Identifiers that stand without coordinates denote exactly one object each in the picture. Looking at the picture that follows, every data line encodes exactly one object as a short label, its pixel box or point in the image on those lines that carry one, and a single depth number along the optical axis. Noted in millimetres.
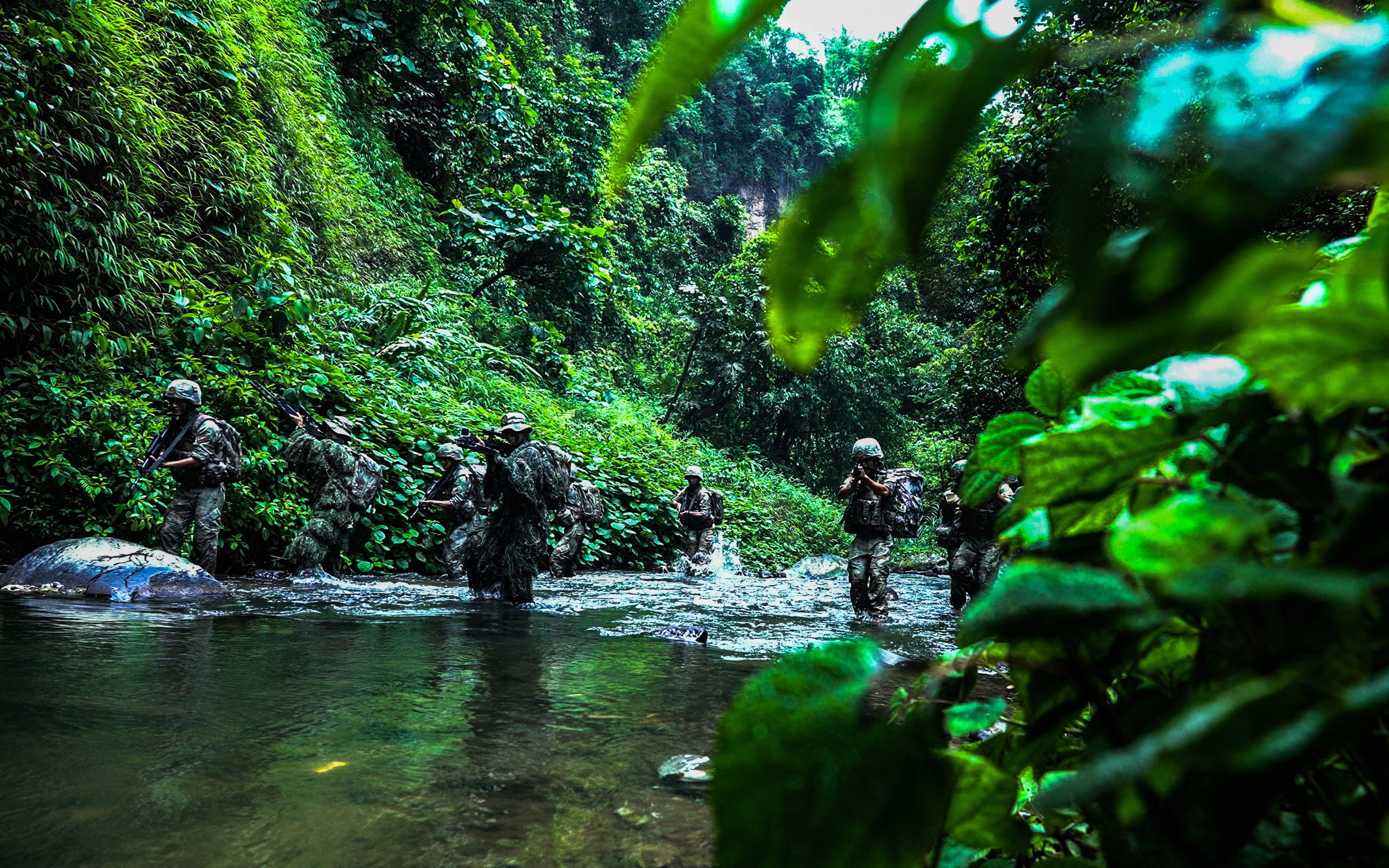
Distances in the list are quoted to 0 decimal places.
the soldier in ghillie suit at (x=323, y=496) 8820
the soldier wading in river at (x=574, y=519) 11383
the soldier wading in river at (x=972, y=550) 8141
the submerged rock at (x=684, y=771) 2689
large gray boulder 6645
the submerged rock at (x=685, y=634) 6133
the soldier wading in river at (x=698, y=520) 12688
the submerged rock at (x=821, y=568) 14742
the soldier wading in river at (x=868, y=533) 8305
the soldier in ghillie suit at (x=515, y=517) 8219
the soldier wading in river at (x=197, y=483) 7859
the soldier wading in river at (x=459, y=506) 10086
